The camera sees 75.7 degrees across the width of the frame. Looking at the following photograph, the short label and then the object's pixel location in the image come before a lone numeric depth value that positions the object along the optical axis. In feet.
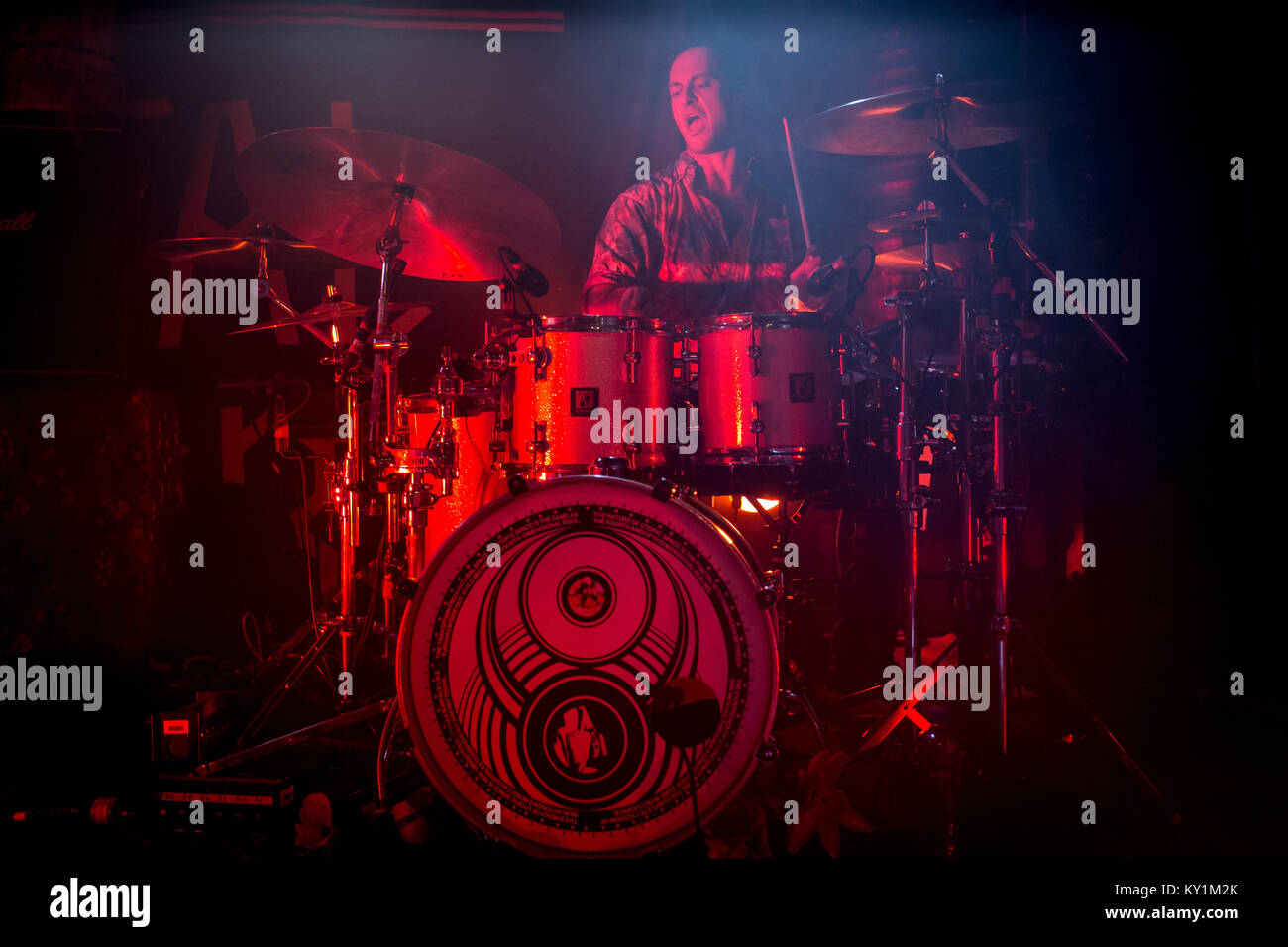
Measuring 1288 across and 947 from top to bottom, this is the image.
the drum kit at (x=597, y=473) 7.20
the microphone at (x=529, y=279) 9.66
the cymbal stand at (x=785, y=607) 8.71
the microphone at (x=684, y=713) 6.48
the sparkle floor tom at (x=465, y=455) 11.47
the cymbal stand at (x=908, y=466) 9.11
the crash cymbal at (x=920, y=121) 9.98
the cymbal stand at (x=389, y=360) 9.43
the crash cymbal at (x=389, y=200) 9.02
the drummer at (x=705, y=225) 13.76
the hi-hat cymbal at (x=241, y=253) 11.27
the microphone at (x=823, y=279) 8.96
